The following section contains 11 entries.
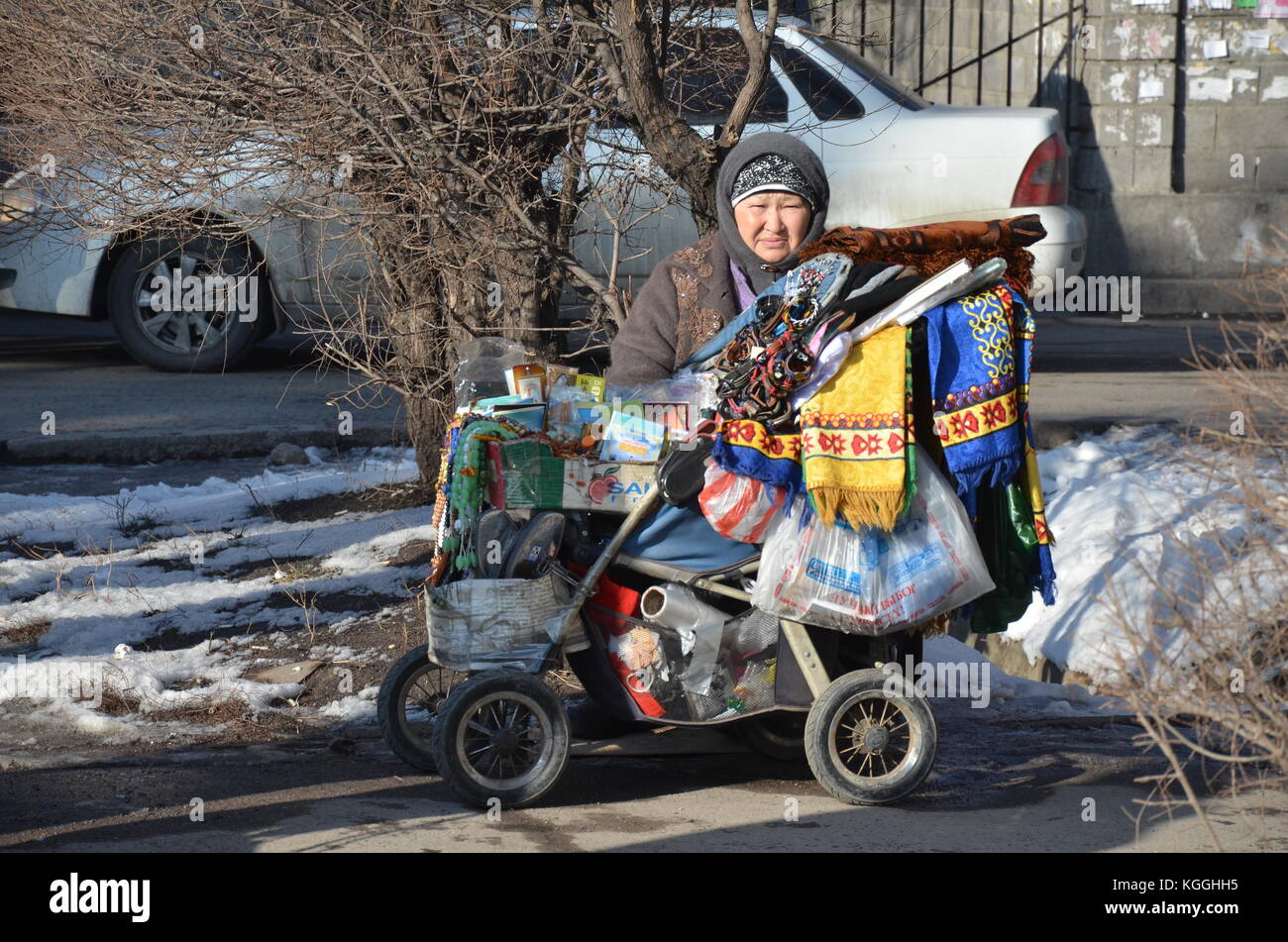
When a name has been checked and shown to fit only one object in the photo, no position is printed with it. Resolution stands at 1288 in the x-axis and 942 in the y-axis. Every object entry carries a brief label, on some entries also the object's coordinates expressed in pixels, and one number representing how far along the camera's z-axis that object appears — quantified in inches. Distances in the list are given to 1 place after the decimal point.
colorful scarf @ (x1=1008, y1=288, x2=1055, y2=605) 301.7
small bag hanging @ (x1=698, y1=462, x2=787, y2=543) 294.2
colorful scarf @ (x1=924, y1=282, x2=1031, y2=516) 292.2
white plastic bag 296.0
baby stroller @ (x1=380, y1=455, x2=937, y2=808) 298.7
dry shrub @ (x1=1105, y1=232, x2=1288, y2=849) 244.1
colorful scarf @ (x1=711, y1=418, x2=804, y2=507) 290.7
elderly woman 322.0
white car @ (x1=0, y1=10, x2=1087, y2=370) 629.3
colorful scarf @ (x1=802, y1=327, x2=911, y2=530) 287.0
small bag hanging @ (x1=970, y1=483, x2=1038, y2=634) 310.0
